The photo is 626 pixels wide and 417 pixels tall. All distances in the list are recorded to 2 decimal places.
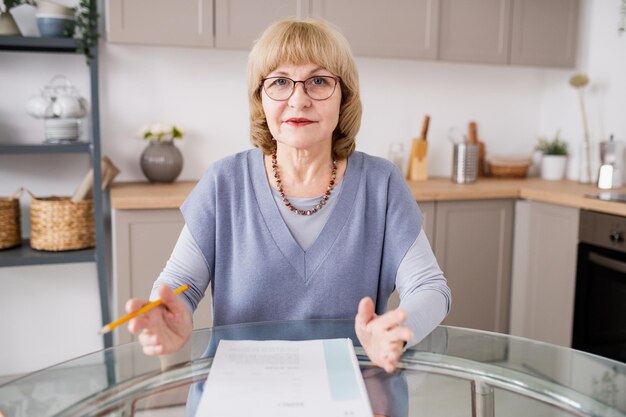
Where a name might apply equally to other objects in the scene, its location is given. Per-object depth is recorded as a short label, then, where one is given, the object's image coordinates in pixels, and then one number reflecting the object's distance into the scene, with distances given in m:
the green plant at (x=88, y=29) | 2.42
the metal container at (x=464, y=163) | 3.20
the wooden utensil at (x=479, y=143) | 3.47
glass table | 1.05
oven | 2.50
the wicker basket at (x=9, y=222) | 2.52
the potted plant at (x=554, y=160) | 3.42
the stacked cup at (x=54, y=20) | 2.45
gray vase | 2.82
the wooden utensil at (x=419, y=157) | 3.27
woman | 1.42
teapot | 2.53
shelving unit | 2.43
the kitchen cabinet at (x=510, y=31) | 3.10
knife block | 3.27
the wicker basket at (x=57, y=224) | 2.53
